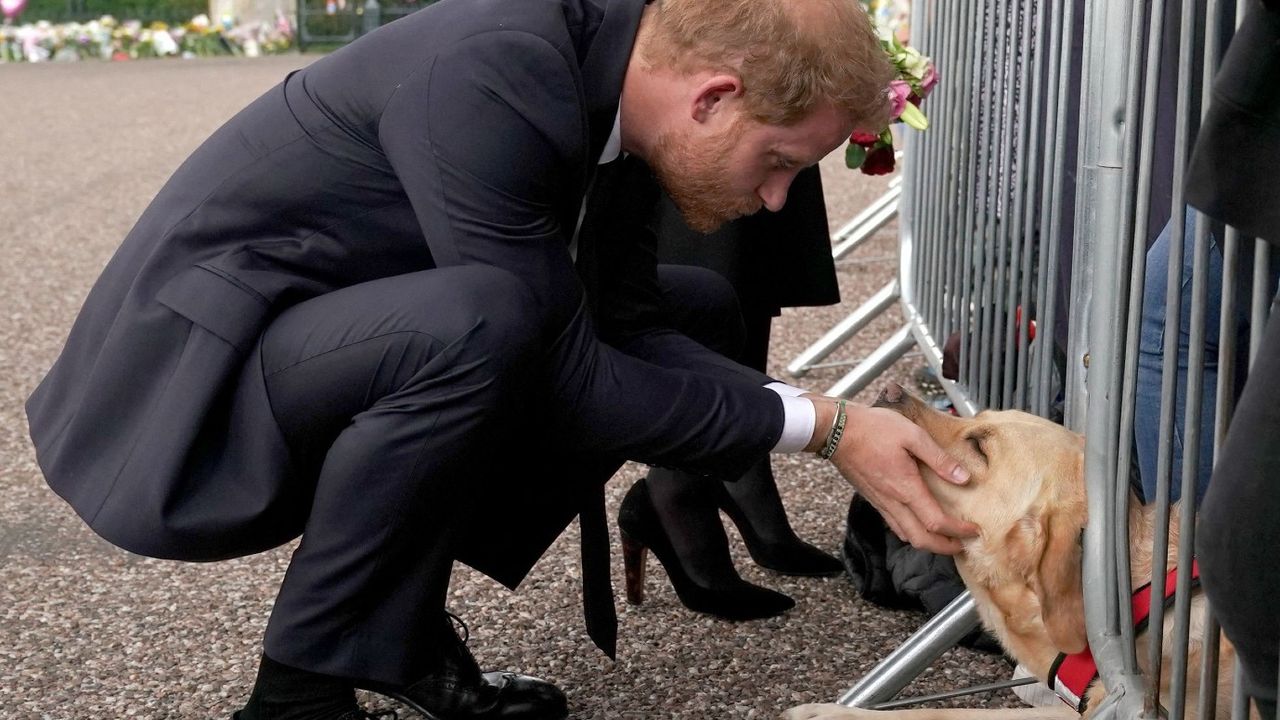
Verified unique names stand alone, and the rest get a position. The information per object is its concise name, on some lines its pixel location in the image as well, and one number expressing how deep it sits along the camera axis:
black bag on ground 2.99
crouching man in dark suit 2.20
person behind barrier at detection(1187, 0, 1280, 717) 1.21
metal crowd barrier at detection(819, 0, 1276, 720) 1.73
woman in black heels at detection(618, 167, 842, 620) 3.08
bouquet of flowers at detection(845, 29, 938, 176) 3.45
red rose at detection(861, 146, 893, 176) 3.79
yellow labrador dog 2.19
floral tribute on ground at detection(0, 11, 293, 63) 22.50
